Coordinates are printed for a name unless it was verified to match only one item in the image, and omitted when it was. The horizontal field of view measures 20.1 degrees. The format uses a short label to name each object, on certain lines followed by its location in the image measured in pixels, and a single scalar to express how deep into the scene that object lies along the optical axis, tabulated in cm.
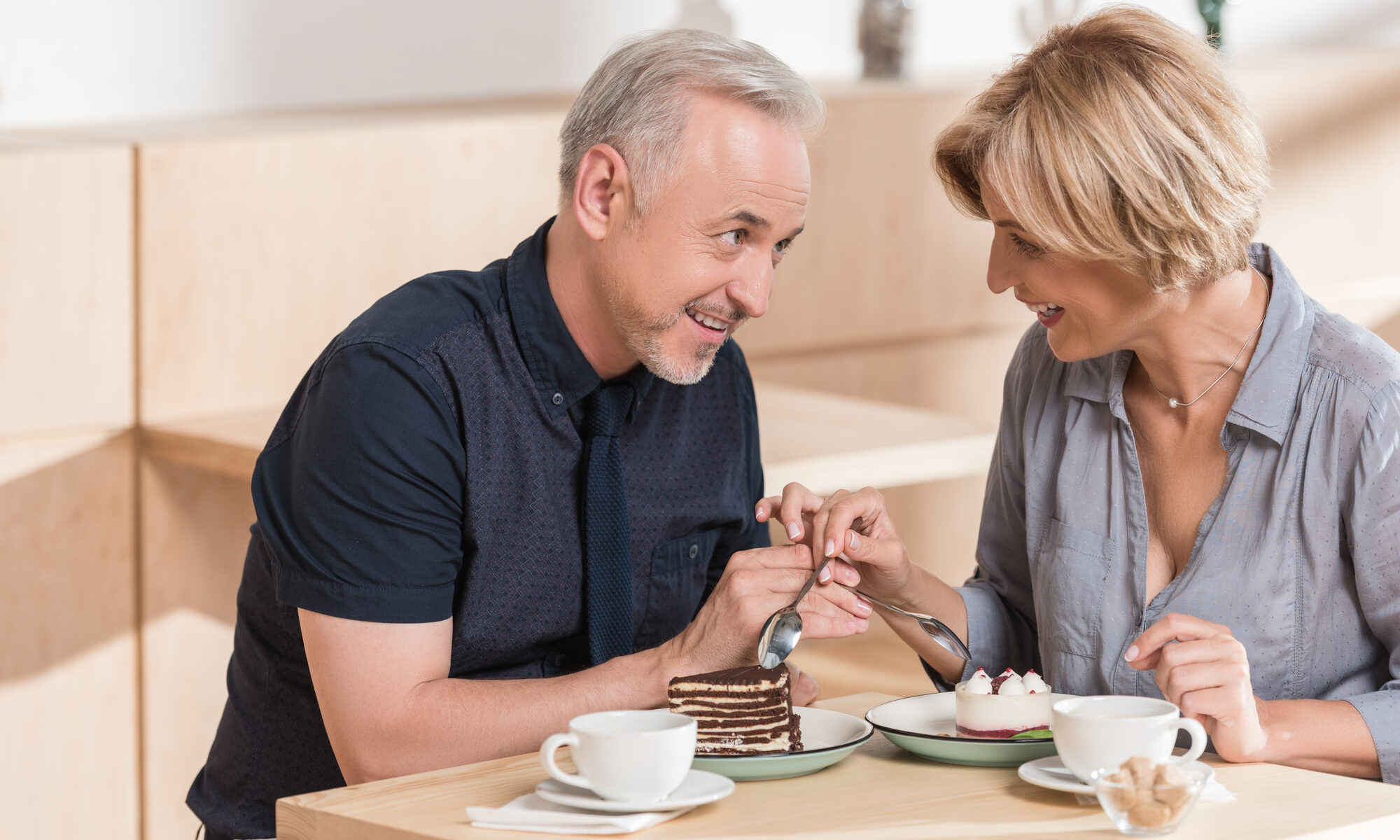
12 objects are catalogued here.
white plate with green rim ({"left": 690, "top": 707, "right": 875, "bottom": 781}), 296
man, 315
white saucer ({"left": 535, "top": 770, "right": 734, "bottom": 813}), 284
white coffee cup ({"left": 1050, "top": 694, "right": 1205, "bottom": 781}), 285
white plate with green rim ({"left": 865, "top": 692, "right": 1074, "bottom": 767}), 298
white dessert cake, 303
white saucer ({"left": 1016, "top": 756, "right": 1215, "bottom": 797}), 288
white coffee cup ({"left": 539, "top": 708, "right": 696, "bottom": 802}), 282
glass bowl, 281
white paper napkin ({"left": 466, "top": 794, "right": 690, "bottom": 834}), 283
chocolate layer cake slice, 300
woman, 317
